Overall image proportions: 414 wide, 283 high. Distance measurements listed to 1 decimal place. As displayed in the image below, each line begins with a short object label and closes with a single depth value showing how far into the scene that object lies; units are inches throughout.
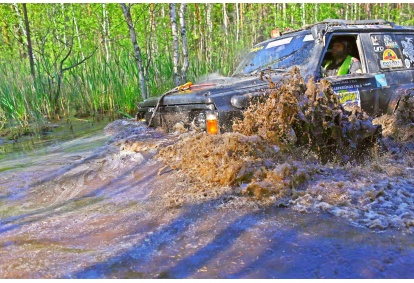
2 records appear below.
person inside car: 197.3
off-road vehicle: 162.9
